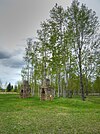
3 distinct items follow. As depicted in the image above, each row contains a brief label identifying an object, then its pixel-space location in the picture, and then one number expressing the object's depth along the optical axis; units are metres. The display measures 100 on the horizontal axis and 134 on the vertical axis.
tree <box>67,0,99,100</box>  18.52
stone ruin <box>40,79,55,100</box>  18.14
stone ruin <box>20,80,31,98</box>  23.10
